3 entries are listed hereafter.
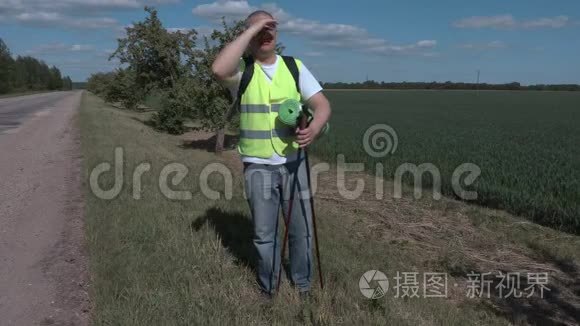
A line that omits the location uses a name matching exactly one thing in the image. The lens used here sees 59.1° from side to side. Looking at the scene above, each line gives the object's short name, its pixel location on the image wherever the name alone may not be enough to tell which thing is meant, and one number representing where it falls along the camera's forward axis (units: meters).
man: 3.42
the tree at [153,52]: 19.20
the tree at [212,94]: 13.91
